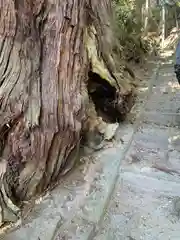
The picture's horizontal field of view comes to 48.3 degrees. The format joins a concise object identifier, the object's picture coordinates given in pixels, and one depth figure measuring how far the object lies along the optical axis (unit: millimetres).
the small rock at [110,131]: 1682
